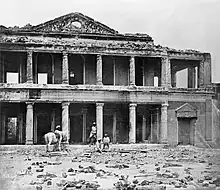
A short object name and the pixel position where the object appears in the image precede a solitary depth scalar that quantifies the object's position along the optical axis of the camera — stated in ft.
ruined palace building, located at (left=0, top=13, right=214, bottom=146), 94.89
